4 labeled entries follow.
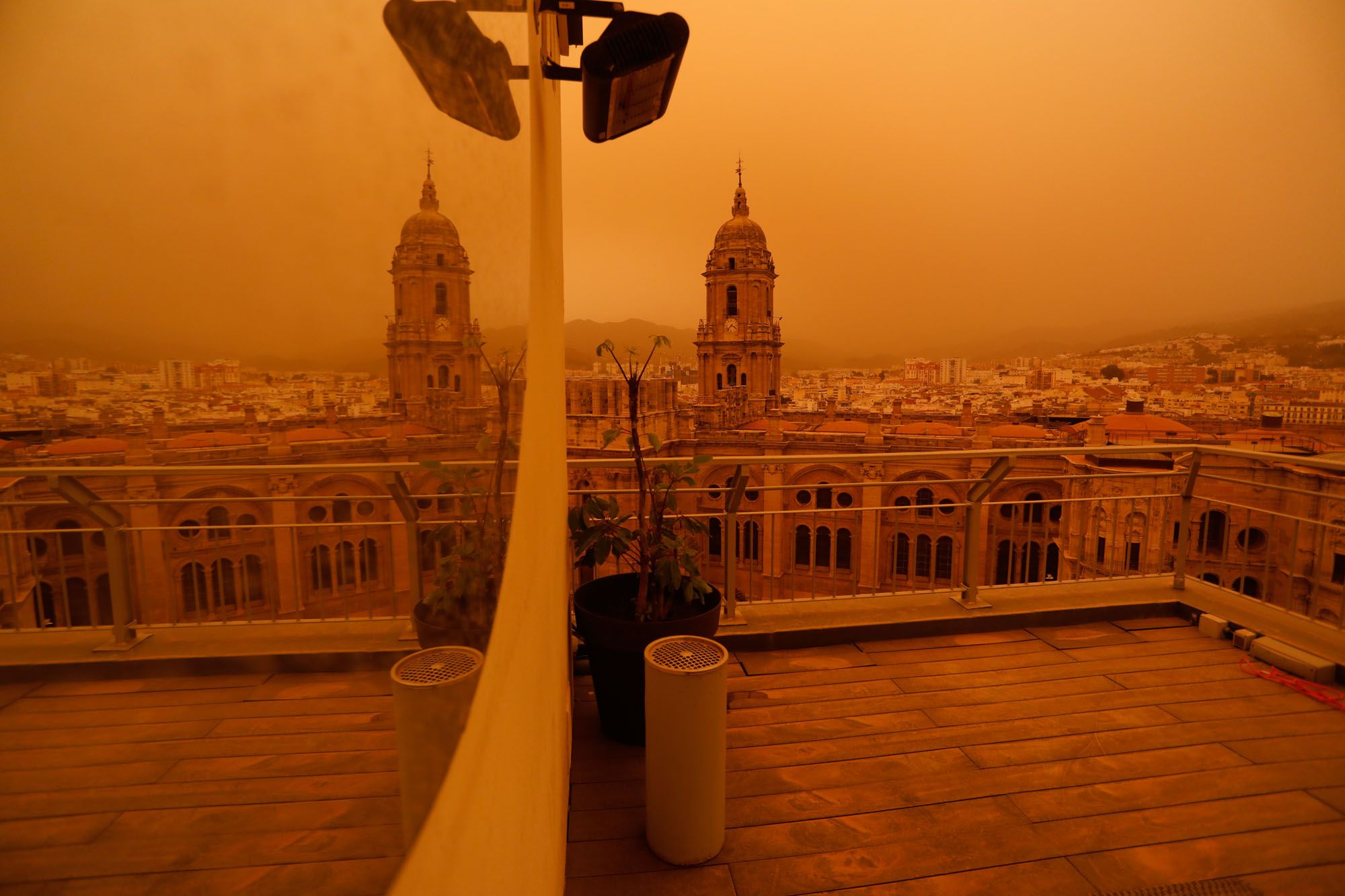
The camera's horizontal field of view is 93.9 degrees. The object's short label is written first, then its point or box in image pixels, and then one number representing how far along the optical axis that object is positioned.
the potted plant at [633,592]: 2.30
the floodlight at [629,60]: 1.64
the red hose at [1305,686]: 2.68
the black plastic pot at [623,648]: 2.26
